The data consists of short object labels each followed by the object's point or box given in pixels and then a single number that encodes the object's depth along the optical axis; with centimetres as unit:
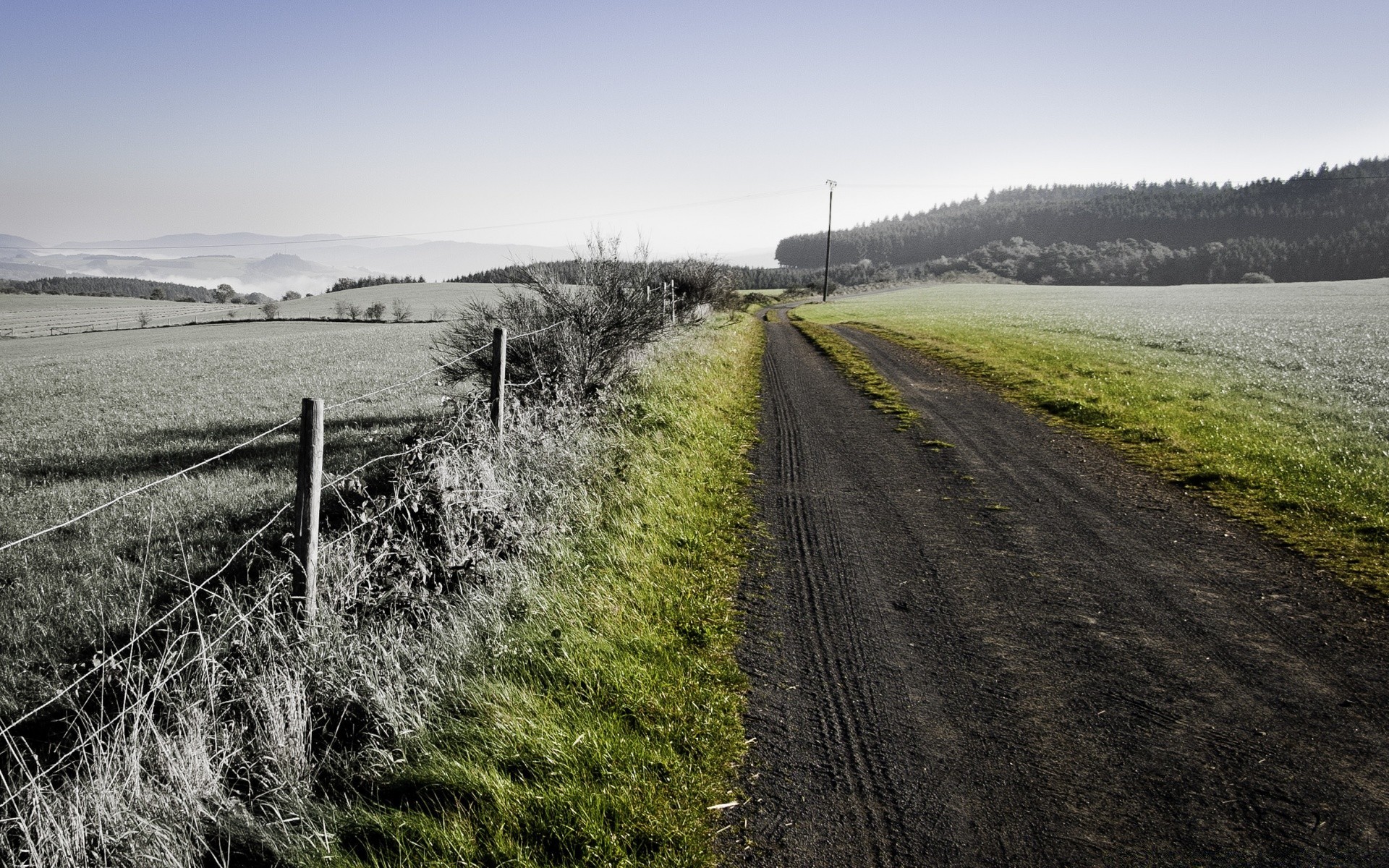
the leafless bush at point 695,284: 2991
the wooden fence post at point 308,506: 385
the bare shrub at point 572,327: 1082
